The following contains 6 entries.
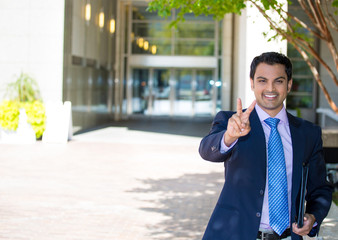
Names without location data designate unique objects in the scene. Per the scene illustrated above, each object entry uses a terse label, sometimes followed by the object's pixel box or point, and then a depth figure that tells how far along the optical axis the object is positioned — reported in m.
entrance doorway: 31.69
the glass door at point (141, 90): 31.81
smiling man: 2.65
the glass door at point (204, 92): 31.59
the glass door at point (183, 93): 31.89
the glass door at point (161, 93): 32.03
